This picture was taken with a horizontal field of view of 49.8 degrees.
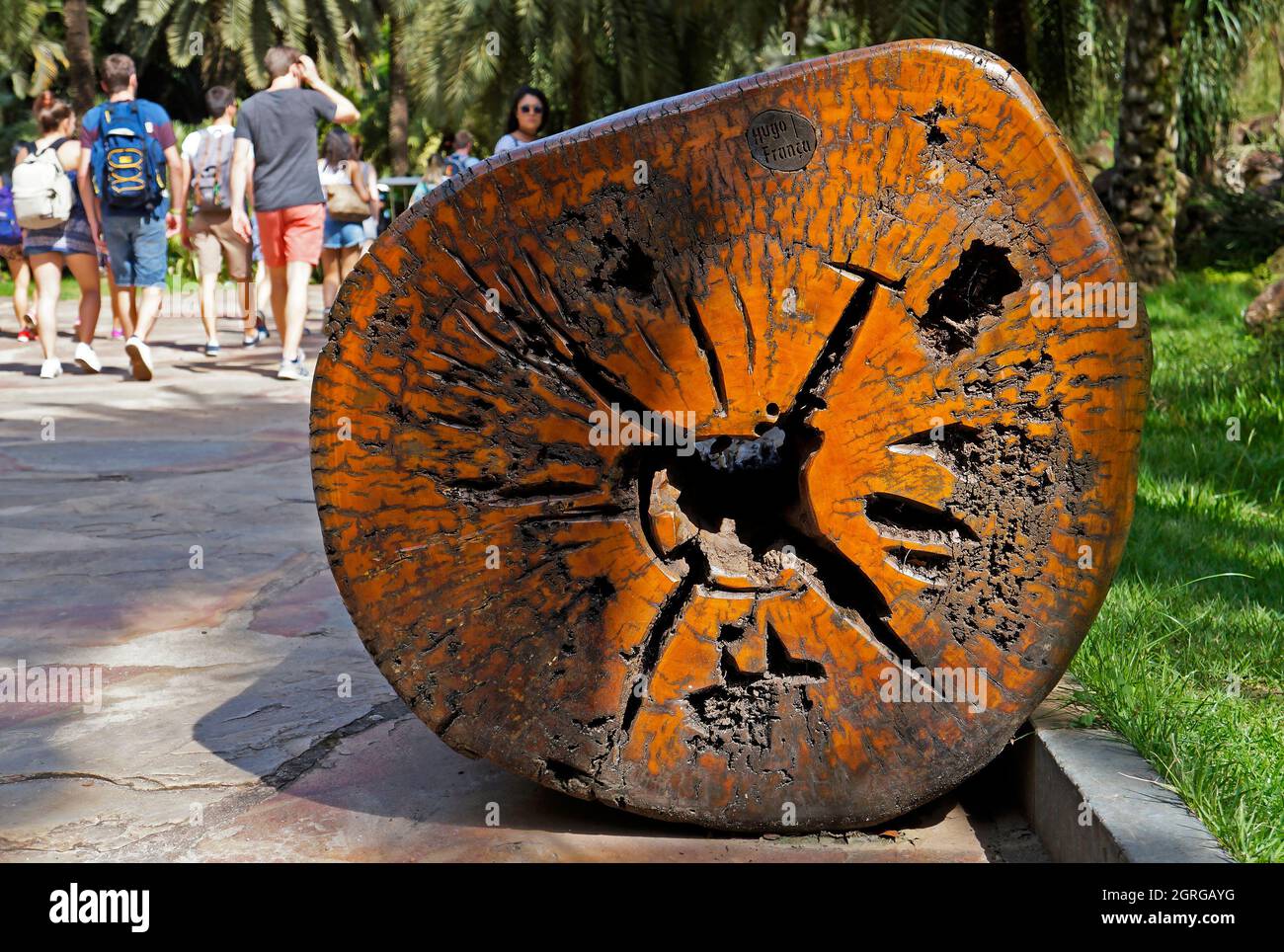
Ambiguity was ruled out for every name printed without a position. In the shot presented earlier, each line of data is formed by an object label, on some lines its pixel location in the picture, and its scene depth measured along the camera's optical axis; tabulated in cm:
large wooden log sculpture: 226
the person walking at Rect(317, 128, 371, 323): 990
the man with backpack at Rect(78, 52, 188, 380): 776
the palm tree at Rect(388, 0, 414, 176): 2227
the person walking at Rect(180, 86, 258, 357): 940
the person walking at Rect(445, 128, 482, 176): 1107
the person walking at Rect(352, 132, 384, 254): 1076
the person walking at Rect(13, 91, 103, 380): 783
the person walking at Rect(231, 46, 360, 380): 786
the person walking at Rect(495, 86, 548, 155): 705
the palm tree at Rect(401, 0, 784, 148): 1552
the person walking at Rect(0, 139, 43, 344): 1038
